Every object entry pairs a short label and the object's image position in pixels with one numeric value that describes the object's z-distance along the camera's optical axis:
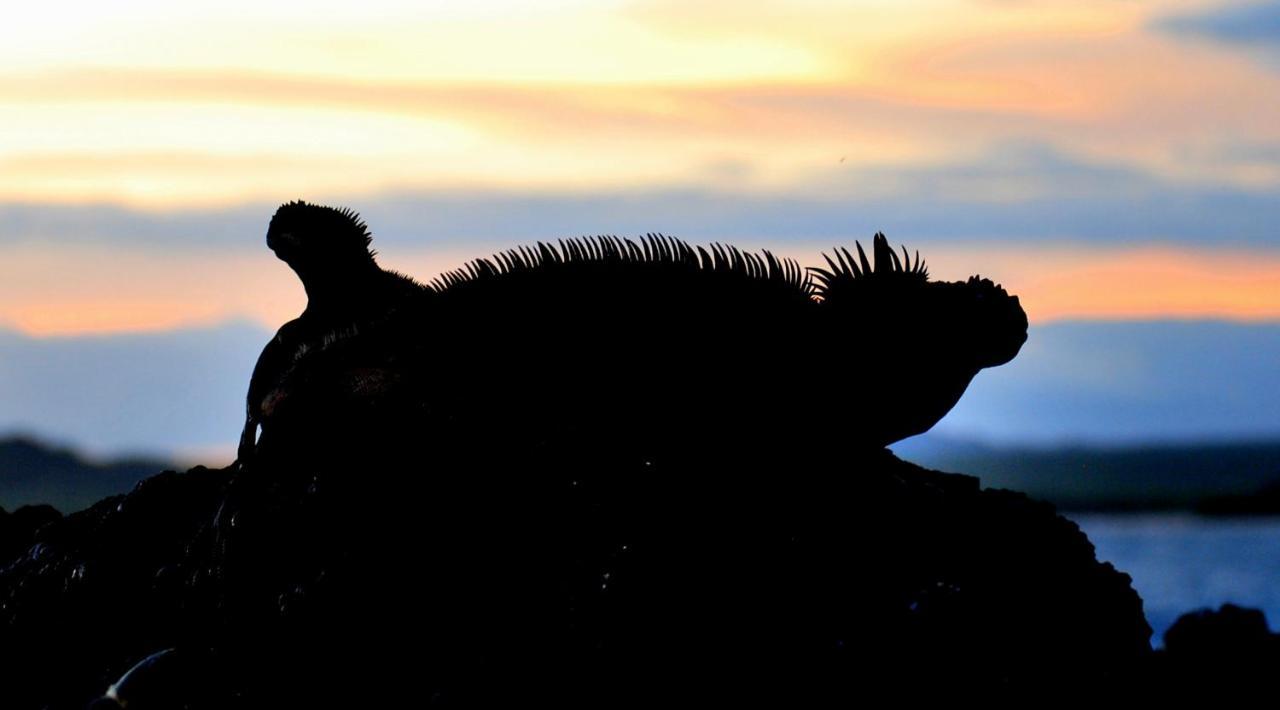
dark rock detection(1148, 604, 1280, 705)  12.00
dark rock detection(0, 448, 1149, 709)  10.61
